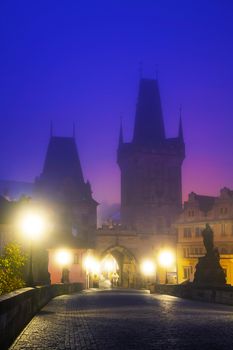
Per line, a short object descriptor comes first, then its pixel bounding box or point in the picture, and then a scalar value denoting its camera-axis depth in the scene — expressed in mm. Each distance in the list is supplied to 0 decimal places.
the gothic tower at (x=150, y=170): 103625
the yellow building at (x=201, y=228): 76188
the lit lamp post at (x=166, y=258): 43375
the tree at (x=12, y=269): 24891
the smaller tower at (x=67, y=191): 88812
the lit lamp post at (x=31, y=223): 24891
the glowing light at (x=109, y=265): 120312
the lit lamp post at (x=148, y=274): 89569
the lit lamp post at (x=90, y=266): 78581
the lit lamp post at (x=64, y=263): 46406
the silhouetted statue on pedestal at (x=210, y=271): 32844
